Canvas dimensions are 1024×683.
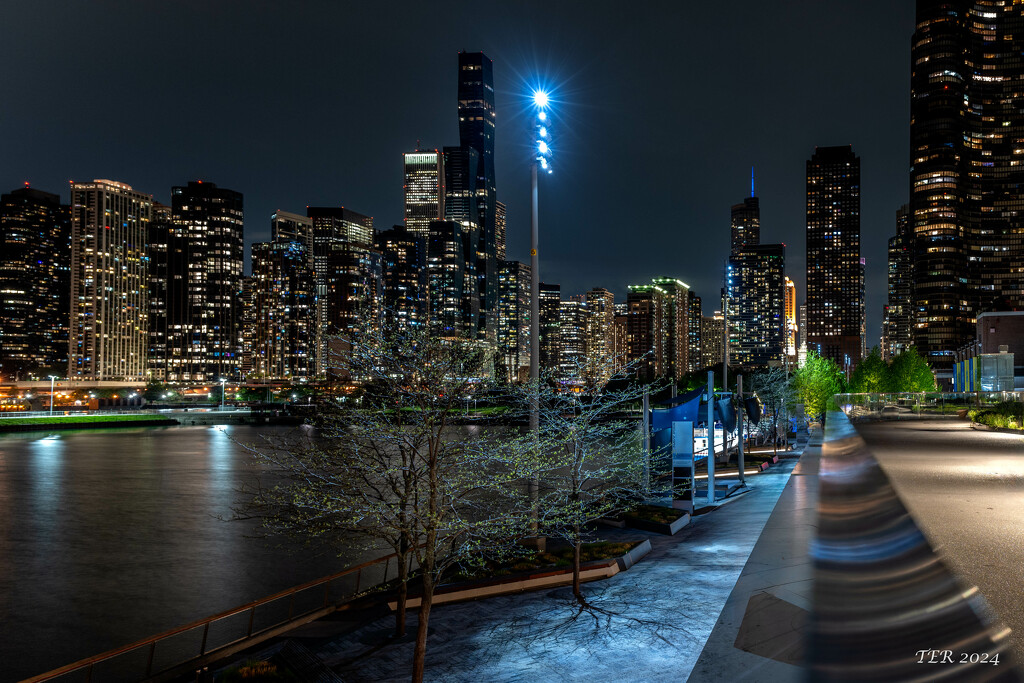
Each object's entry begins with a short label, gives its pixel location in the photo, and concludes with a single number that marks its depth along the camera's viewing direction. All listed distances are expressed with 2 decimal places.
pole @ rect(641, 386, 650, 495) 19.59
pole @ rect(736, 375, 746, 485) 25.87
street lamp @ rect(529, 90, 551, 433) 14.77
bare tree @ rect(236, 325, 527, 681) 9.50
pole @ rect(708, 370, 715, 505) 22.81
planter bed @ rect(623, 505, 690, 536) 18.84
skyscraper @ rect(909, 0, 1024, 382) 183.38
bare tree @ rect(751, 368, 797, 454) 42.84
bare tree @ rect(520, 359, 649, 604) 13.69
